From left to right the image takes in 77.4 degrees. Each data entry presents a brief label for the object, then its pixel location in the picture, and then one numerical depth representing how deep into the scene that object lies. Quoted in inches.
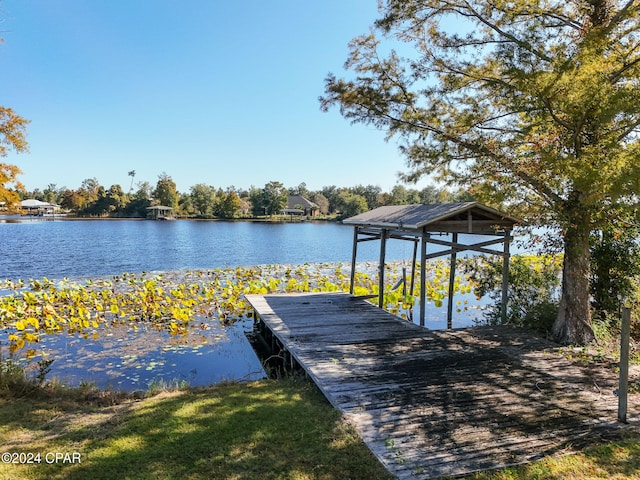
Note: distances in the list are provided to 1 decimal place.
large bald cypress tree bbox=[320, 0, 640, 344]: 206.4
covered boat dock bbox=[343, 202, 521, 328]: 311.4
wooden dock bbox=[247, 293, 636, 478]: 143.9
